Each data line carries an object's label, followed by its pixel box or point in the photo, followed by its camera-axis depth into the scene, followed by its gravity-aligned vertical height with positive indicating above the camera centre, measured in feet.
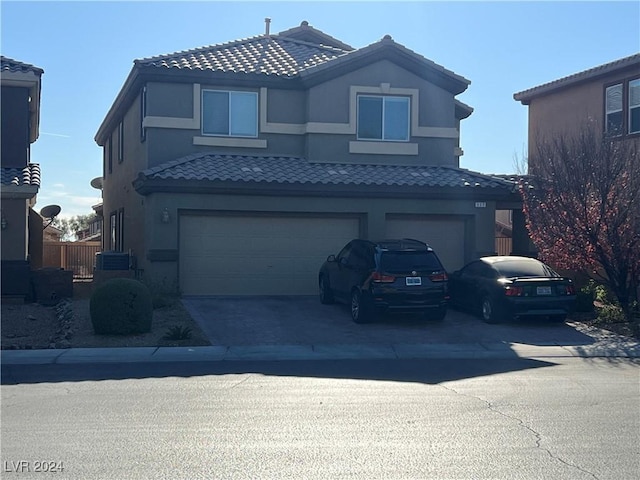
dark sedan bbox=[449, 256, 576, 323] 55.06 -3.66
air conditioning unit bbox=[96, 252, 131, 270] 72.84 -2.27
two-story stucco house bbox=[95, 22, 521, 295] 66.54 +6.72
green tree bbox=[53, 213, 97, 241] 233.23 +3.98
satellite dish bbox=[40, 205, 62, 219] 89.95 +2.96
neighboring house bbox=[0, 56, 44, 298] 65.05 +5.79
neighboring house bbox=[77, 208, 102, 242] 135.33 +1.80
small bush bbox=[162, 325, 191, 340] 49.16 -6.13
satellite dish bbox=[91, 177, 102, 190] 123.95 +8.69
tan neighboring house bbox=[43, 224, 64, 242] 127.82 +0.40
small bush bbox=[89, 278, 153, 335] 49.75 -4.62
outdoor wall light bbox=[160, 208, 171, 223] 64.64 +1.70
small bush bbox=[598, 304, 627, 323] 57.72 -5.53
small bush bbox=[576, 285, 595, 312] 61.11 -4.80
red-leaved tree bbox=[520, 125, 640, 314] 55.93 +2.56
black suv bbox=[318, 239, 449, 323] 53.67 -2.93
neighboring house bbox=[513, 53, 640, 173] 78.74 +15.70
